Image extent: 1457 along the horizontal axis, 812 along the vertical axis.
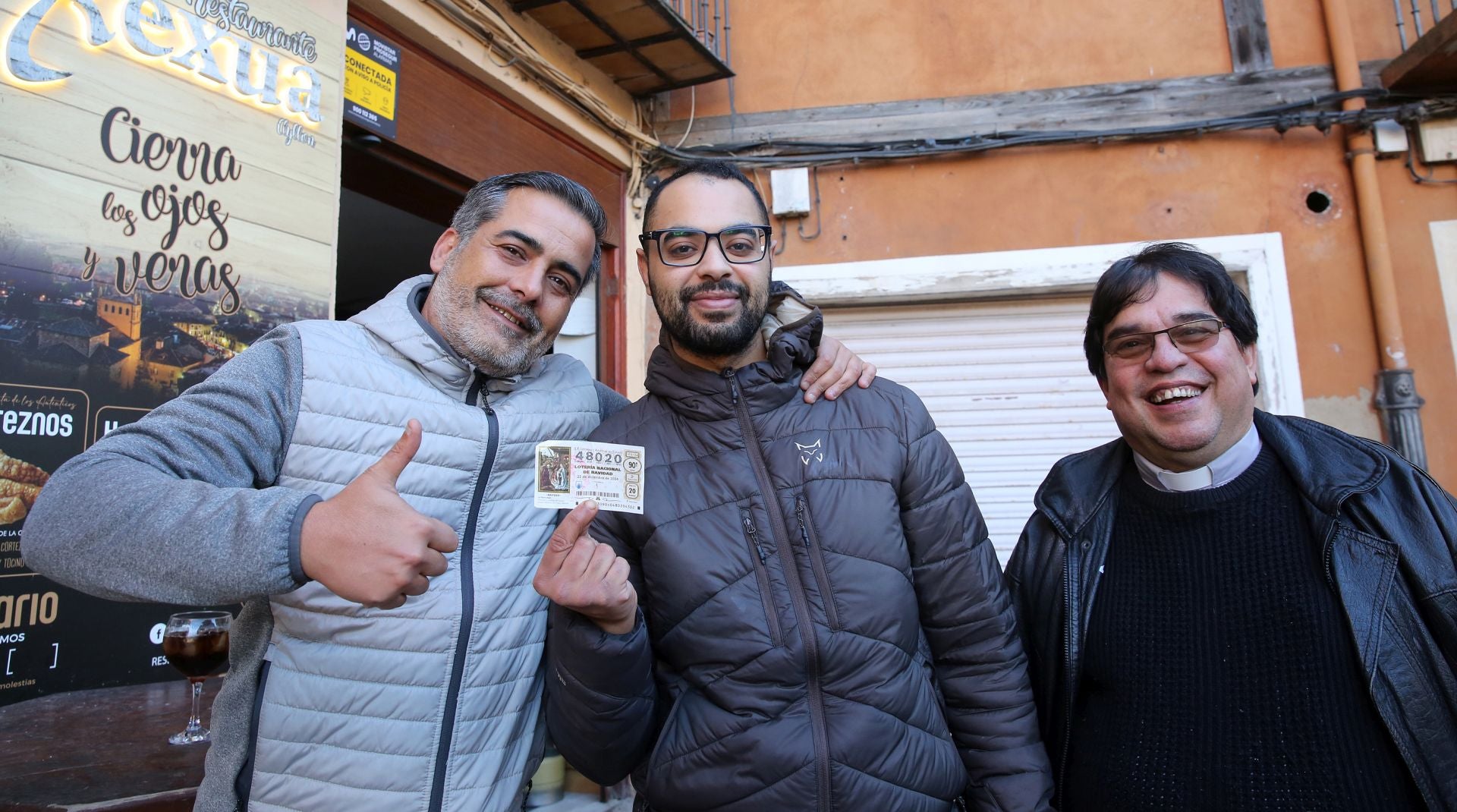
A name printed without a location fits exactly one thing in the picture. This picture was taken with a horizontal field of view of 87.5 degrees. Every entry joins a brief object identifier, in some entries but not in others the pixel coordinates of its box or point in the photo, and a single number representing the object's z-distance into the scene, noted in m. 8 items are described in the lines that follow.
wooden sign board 2.21
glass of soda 1.89
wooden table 1.46
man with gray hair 1.14
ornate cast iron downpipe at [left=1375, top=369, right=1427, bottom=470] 4.29
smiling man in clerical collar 1.54
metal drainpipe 4.32
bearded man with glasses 1.48
